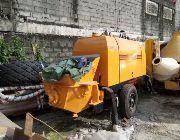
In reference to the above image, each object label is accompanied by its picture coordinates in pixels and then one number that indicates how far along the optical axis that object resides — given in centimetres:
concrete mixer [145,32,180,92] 411
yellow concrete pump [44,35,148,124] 253
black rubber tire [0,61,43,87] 293
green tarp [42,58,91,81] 249
